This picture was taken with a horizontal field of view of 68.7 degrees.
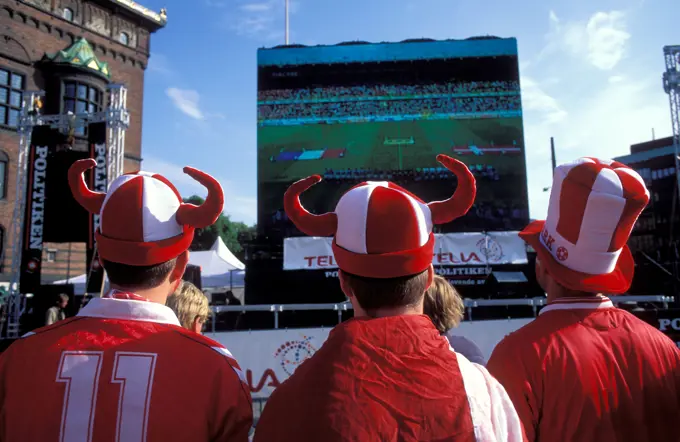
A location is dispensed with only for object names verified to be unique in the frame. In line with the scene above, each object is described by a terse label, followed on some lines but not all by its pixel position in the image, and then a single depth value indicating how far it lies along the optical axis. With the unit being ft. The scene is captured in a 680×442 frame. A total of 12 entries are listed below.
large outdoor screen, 42.16
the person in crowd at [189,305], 8.69
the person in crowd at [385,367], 3.51
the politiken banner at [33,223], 32.99
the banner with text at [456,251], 38.40
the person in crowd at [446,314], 8.63
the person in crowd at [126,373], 4.26
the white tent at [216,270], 43.45
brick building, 57.11
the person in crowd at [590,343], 5.12
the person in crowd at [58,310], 27.71
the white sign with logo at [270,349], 22.13
